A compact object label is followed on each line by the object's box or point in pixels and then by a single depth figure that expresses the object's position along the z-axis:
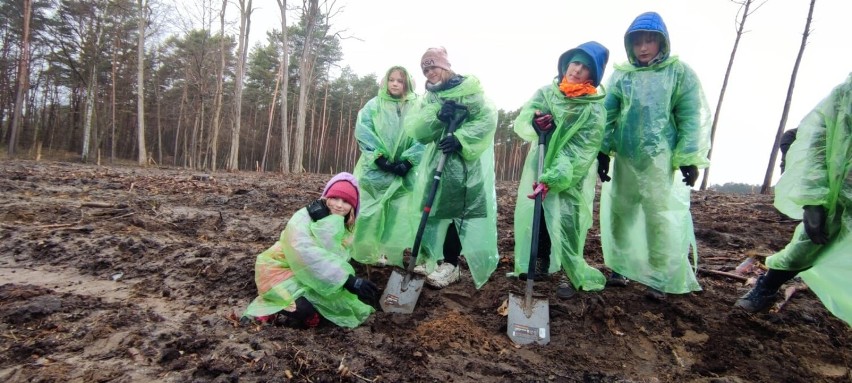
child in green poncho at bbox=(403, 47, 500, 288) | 3.17
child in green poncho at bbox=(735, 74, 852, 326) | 2.04
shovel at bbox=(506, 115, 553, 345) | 2.45
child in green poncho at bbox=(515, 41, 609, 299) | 2.93
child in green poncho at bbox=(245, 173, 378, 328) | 2.38
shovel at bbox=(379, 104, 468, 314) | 2.81
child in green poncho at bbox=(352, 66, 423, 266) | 3.49
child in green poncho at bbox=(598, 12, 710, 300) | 2.88
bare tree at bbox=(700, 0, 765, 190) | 14.75
